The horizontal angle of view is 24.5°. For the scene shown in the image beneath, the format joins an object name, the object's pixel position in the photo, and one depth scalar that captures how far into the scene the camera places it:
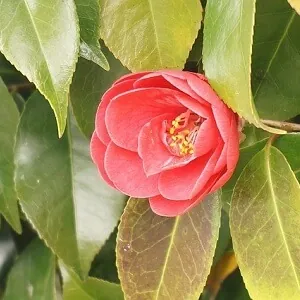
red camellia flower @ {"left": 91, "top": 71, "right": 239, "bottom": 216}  0.43
